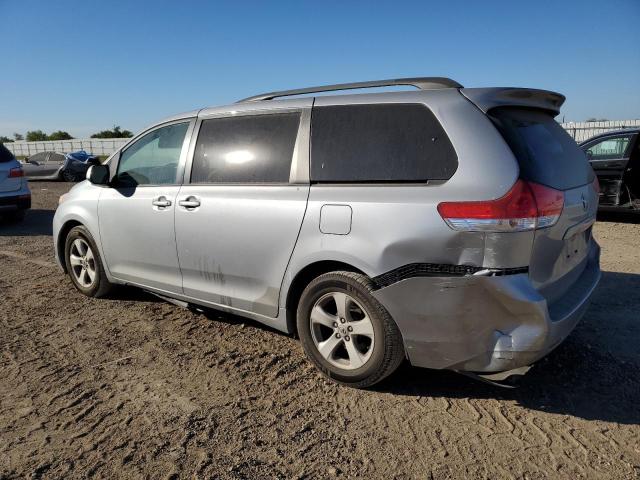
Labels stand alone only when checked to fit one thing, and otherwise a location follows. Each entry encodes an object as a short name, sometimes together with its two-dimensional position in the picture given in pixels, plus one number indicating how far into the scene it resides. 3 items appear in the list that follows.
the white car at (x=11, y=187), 9.48
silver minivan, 2.70
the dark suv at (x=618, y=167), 8.77
